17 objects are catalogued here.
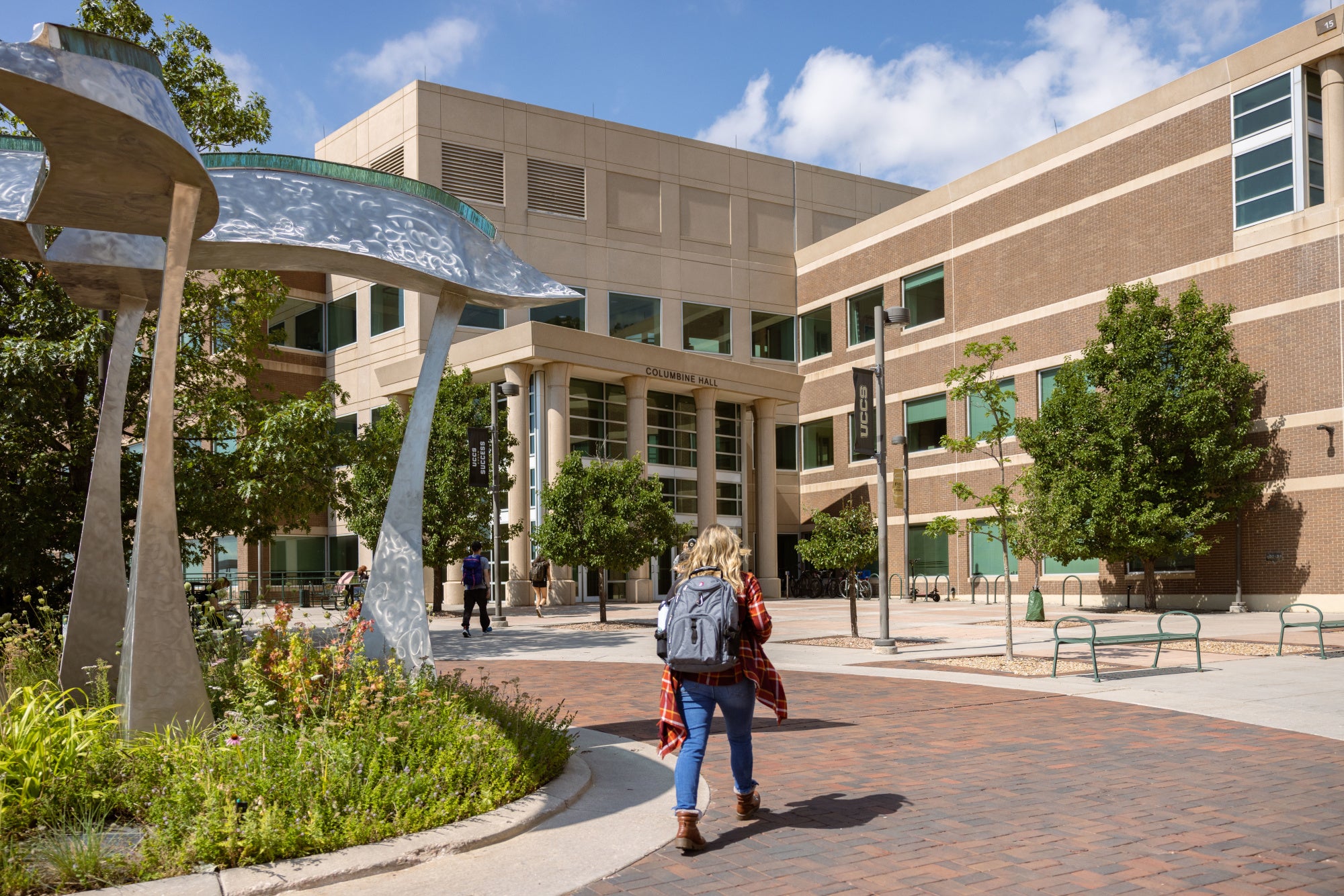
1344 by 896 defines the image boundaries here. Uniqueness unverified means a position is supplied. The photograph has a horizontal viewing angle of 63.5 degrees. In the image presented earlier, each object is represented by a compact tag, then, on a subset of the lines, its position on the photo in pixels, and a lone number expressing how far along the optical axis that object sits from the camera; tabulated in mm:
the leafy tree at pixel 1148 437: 26547
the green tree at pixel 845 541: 19359
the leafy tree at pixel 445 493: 27328
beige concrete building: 35344
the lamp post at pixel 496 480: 25562
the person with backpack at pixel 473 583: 21375
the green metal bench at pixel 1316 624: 14563
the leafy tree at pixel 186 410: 13656
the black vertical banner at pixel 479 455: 25844
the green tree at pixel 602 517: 25141
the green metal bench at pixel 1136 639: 12672
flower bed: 5016
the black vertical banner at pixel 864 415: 18484
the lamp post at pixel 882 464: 17094
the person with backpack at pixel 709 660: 5641
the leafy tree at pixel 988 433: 15195
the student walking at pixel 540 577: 28984
